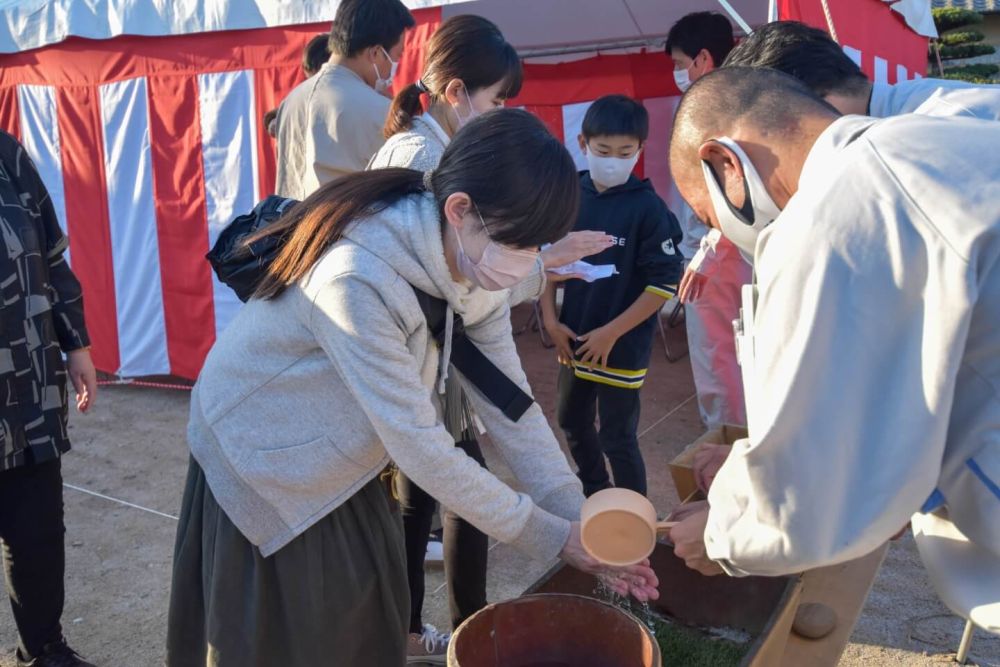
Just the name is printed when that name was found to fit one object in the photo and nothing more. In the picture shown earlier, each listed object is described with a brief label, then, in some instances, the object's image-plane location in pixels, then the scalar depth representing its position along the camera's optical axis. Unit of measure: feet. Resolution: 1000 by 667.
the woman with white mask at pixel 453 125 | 7.89
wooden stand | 6.25
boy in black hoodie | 10.85
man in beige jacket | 10.33
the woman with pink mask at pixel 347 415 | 4.93
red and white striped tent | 16.26
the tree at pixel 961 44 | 43.11
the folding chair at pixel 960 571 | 3.74
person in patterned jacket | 7.54
